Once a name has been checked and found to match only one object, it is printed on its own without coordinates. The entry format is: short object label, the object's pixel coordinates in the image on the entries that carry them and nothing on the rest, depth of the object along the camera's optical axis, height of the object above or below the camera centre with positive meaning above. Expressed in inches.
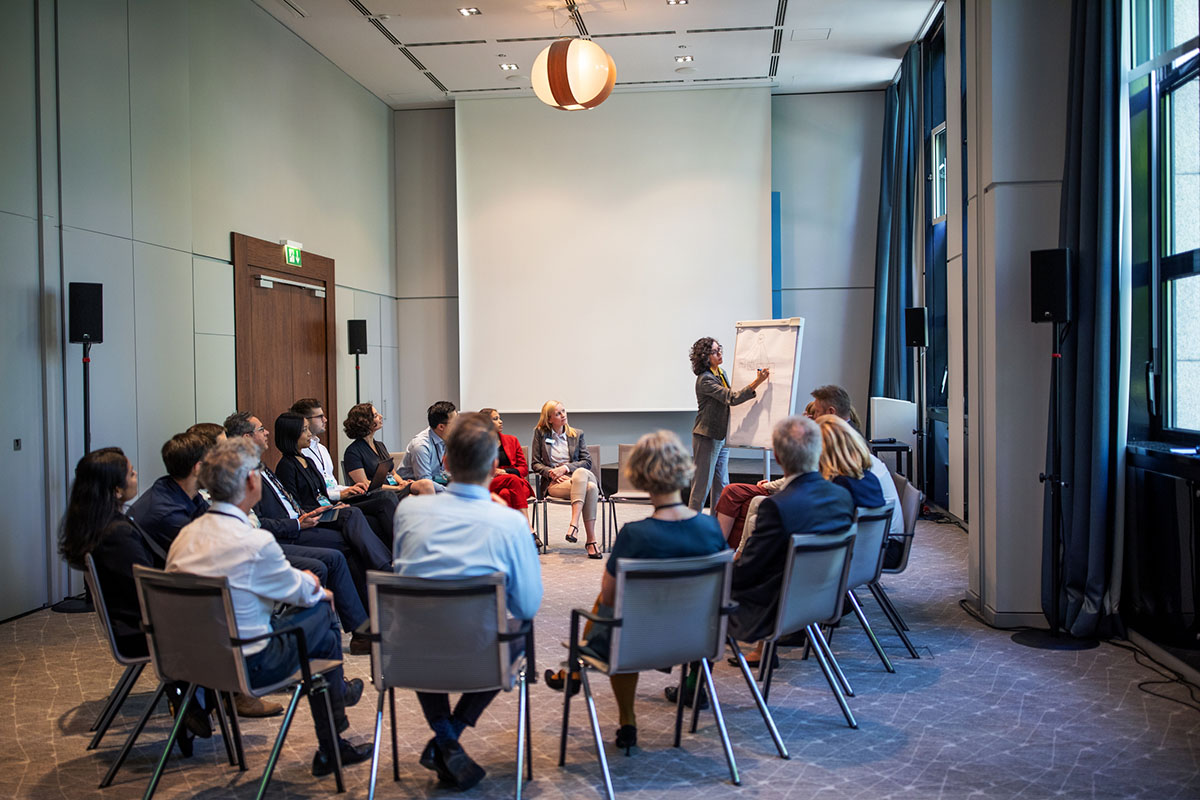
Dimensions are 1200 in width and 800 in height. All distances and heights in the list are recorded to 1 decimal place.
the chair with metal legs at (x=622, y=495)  276.1 -34.7
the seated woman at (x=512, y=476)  262.1 -27.5
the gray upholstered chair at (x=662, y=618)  112.7 -29.8
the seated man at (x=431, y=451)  243.1 -18.5
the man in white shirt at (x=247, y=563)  112.6 -22.0
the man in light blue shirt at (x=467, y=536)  112.0 -18.9
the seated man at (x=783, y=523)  137.5 -22.0
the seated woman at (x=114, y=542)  128.1 -22.2
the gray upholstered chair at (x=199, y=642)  108.5 -31.2
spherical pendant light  276.1 +92.1
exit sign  327.0 +45.6
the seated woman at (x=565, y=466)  281.9 -26.7
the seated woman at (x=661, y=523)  119.2 -18.8
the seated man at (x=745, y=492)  204.7 -25.1
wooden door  299.9 +18.1
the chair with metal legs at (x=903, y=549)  180.5 -33.8
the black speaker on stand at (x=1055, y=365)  175.2 +2.1
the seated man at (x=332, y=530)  183.5 -30.1
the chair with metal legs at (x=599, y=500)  281.3 -37.1
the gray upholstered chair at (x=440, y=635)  106.4 -29.8
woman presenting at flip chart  281.9 -11.7
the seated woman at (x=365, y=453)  233.3 -18.1
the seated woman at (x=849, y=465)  167.6 -15.9
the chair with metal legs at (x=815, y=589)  132.3 -31.1
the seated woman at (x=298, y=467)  194.9 -18.2
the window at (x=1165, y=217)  168.7 +29.8
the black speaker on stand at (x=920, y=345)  331.6 +11.5
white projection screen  404.8 +60.4
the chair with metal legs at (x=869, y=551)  156.7 -29.9
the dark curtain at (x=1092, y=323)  173.5 +9.9
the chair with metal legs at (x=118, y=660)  125.7 -41.4
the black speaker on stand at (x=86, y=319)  217.8 +15.4
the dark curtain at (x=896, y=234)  369.7 +59.9
